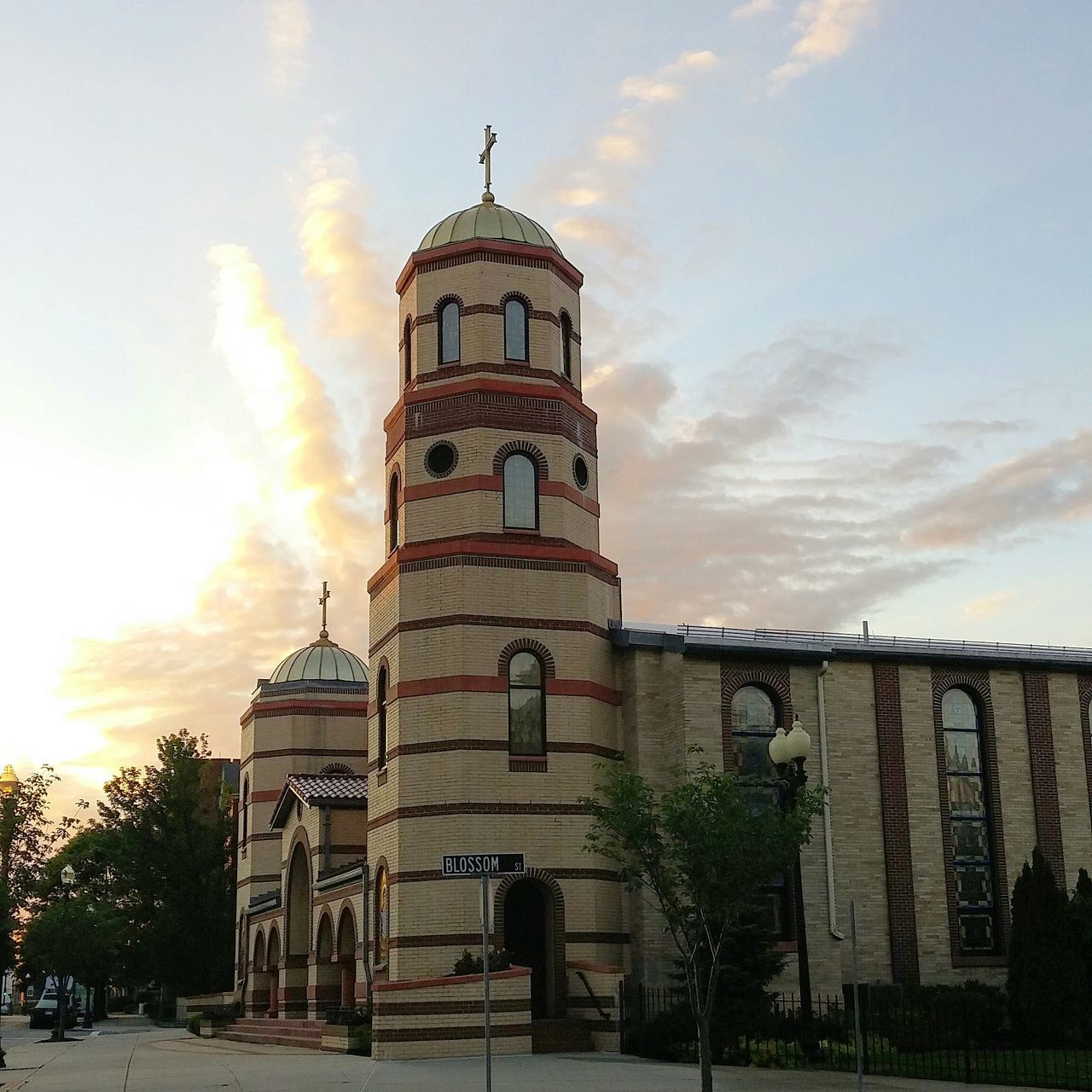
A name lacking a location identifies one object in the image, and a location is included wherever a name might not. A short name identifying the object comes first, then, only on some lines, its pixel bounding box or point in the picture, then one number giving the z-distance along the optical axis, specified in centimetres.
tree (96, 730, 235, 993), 5969
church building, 3127
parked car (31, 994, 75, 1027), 5984
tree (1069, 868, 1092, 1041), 2820
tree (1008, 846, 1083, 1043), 2786
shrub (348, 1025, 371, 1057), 2873
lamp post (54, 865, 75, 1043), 4328
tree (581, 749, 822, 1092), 2006
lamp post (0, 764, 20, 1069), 4878
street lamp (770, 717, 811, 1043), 2112
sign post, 1688
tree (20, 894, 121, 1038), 4269
